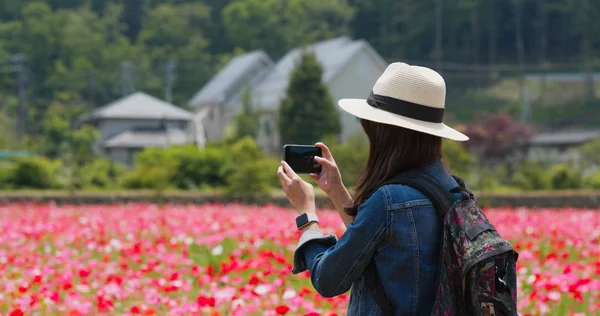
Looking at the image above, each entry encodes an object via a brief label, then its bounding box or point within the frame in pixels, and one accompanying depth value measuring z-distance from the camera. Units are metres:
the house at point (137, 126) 52.78
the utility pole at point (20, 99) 49.22
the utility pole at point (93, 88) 71.70
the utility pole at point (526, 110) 61.53
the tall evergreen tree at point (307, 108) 42.12
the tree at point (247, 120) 44.97
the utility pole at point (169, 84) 68.39
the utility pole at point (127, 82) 72.00
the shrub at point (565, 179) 20.11
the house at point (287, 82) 46.22
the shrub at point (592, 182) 20.19
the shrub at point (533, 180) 20.45
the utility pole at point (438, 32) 74.64
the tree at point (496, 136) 46.34
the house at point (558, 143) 51.34
